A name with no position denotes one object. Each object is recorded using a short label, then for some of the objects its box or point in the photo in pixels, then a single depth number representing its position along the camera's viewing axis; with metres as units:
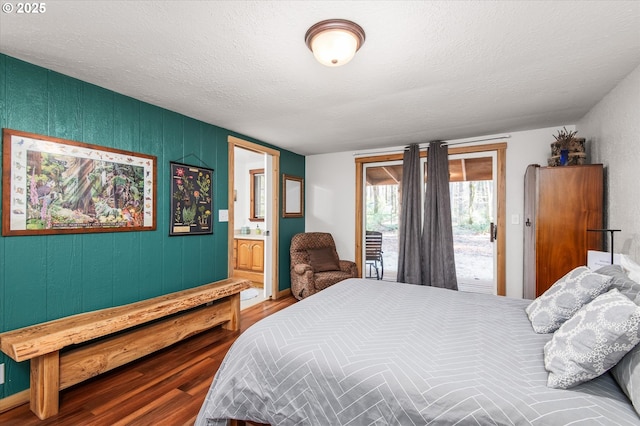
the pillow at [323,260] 4.48
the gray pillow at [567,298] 1.57
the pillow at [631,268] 1.70
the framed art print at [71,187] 2.03
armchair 4.15
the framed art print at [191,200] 3.07
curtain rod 3.88
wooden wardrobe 2.61
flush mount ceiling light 1.60
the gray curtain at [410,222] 4.27
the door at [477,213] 3.90
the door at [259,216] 3.77
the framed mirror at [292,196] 4.81
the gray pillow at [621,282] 1.41
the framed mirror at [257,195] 5.98
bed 1.10
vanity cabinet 5.33
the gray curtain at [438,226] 4.06
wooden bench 1.90
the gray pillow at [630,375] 1.04
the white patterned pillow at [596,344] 1.11
